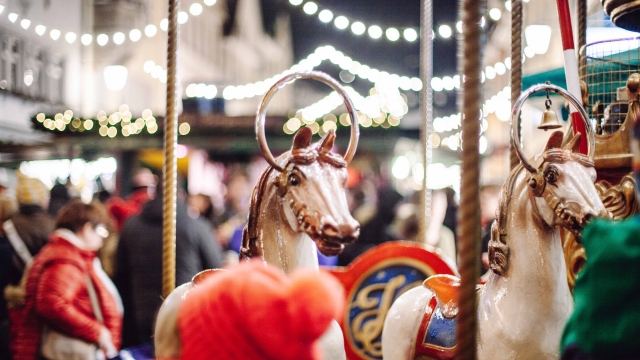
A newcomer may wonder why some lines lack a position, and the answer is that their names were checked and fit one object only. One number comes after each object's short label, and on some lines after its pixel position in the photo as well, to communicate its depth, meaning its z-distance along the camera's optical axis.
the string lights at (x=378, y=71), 6.47
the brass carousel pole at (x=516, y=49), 2.18
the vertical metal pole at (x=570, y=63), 2.05
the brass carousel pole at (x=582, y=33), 2.69
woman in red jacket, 3.18
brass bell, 2.01
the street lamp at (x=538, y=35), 7.03
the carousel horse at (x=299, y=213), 1.60
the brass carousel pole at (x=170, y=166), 2.22
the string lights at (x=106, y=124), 11.05
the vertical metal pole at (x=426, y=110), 3.76
